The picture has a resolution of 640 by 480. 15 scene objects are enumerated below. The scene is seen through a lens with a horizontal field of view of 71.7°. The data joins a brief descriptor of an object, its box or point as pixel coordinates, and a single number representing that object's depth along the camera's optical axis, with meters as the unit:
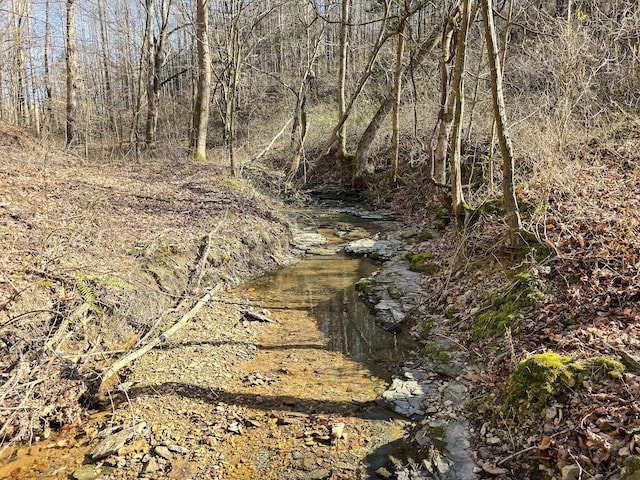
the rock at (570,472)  3.15
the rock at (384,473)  3.88
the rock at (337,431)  4.39
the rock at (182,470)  3.93
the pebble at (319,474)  3.93
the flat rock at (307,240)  12.02
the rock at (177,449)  4.24
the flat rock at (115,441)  4.14
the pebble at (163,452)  4.16
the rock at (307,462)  4.05
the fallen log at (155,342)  5.06
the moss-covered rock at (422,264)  8.70
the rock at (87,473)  3.90
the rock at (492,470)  3.58
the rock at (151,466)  3.99
